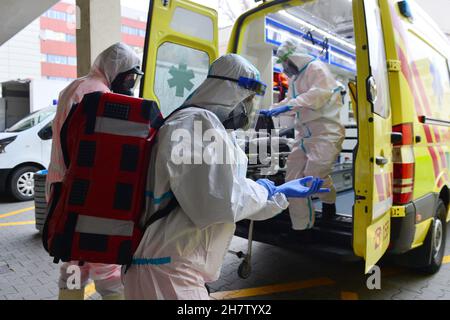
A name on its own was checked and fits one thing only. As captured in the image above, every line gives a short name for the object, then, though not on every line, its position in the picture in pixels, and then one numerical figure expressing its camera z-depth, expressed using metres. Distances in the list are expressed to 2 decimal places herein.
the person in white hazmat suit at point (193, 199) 1.43
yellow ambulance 2.51
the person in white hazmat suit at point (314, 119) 3.67
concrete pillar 5.00
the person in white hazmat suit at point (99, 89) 2.45
